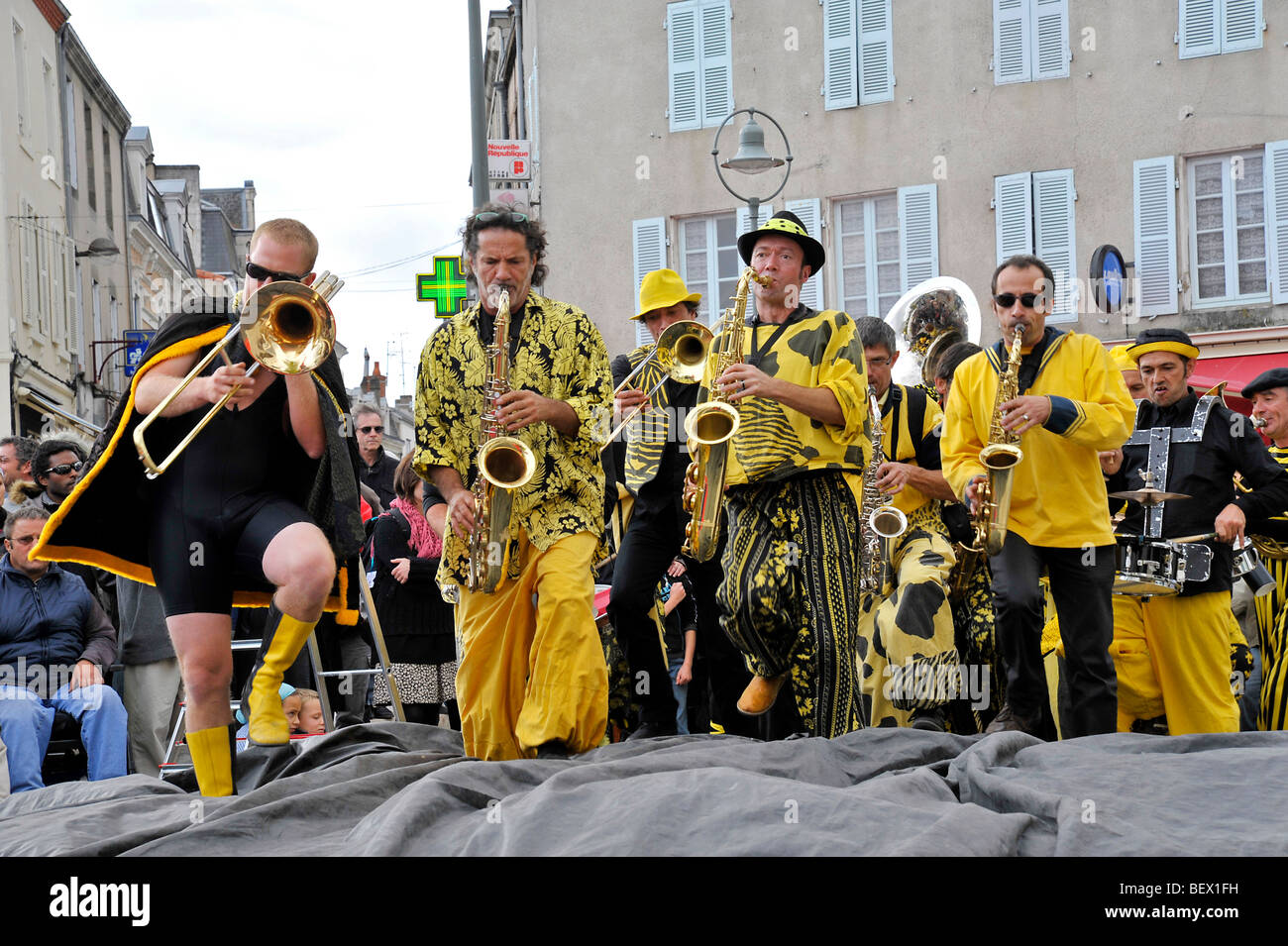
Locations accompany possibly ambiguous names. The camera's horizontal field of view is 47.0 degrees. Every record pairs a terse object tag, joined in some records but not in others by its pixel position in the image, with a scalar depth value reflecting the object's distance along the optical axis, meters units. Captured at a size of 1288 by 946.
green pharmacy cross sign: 16.39
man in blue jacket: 7.36
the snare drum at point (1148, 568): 6.93
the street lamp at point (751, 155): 13.38
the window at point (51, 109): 28.39
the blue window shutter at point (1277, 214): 18.88
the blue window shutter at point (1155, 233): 19.45
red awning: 18.28
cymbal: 6.86
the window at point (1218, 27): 19.20
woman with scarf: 8.84
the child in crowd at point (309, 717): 8.58
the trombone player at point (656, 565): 6.78
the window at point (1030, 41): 20.09
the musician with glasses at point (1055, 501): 6.30
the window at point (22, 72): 26.22
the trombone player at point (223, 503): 5.22
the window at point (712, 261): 22.30
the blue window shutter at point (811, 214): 21.60
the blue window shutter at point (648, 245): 22.69
